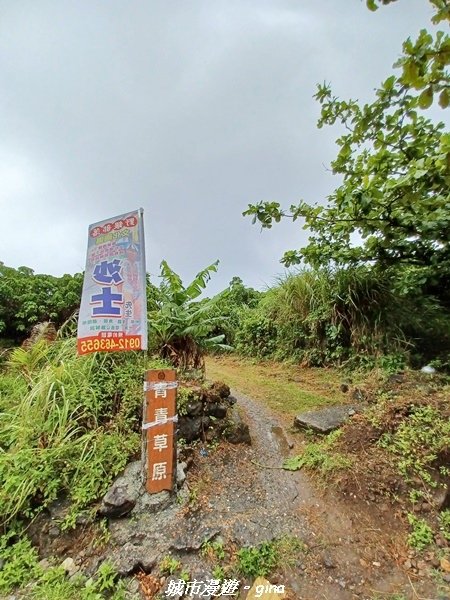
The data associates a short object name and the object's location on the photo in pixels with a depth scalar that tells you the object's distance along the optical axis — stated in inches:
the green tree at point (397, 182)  59.6
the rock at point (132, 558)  74.7
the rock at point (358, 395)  147.8
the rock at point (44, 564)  81.0
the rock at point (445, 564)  74.6
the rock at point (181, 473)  98.3
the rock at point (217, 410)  126.0
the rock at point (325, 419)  128.7
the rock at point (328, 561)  77.2
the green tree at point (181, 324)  143.7
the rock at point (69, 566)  79.2
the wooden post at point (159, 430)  92.0
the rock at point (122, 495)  87.5
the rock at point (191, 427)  116.9
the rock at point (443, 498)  90.7
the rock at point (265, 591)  68.9
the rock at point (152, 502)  88.4
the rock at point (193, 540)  78.6
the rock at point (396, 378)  148.2
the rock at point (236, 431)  126.0
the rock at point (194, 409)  120.1
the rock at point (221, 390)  130.4
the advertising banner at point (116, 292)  101.3
